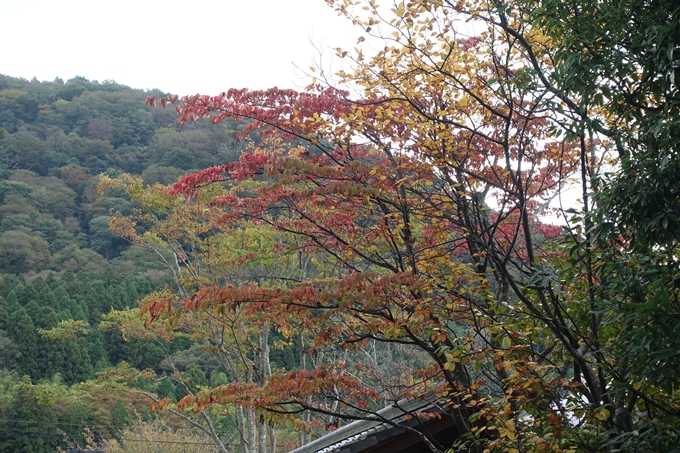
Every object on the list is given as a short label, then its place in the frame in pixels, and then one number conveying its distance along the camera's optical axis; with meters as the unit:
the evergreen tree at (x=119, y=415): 22.73
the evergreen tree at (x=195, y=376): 22.50
